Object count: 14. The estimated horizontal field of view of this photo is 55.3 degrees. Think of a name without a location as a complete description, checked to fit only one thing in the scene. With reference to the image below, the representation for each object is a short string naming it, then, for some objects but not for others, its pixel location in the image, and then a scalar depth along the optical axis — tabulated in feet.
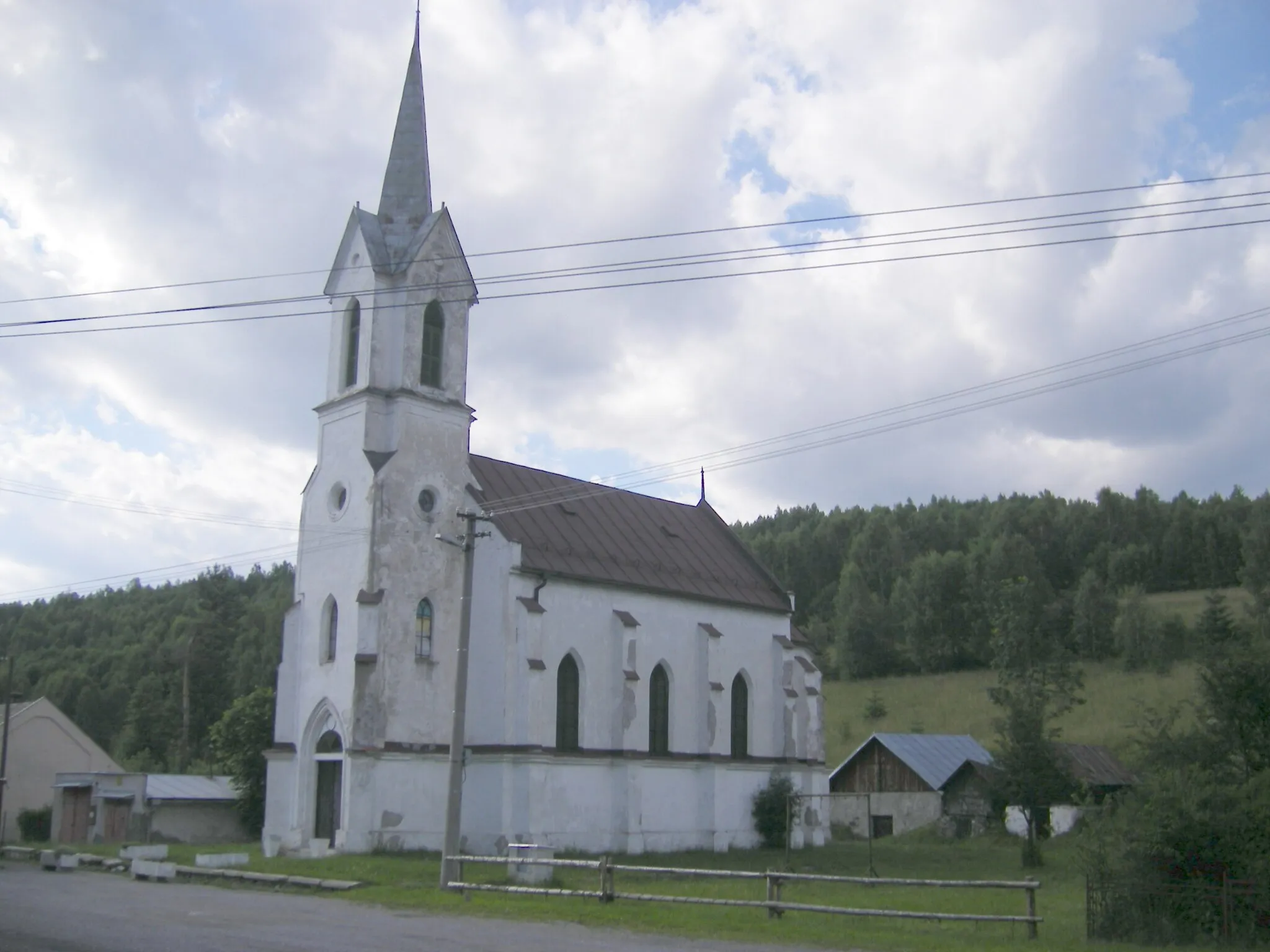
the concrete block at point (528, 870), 81.56
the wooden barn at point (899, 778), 174.91
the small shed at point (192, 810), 166.40
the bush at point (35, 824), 183.62
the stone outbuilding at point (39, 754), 195.83
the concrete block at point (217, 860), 98.17
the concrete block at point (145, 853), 104.58
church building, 112.37
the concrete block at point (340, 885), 81.92
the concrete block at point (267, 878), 85.34
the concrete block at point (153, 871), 88.02
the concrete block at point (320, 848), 107.04
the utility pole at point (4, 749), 155.94
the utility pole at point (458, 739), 80.43
